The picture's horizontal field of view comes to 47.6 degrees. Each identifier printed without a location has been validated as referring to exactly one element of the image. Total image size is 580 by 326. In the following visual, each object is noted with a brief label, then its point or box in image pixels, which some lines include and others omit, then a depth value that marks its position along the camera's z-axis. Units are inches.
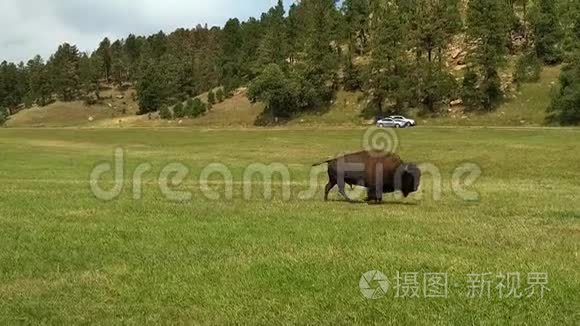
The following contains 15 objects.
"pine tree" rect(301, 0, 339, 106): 4945.9
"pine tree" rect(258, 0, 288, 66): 5659.5
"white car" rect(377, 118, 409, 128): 3703.2
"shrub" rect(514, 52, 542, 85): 4402.1
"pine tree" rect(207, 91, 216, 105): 5887.8
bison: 807.1
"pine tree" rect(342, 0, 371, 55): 5561.0
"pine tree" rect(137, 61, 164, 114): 6781.5
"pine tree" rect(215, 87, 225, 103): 6033.5
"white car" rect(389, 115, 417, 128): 3754.2
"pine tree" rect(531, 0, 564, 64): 4621.1
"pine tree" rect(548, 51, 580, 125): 3380.9
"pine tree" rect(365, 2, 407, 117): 4384.8
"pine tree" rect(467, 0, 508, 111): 4033.0
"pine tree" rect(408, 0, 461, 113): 4220.0
